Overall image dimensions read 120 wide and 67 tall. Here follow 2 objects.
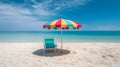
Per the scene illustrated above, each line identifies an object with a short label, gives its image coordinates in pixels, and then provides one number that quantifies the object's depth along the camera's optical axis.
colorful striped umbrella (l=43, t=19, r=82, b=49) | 2.71
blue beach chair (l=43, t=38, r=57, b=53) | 3.01
